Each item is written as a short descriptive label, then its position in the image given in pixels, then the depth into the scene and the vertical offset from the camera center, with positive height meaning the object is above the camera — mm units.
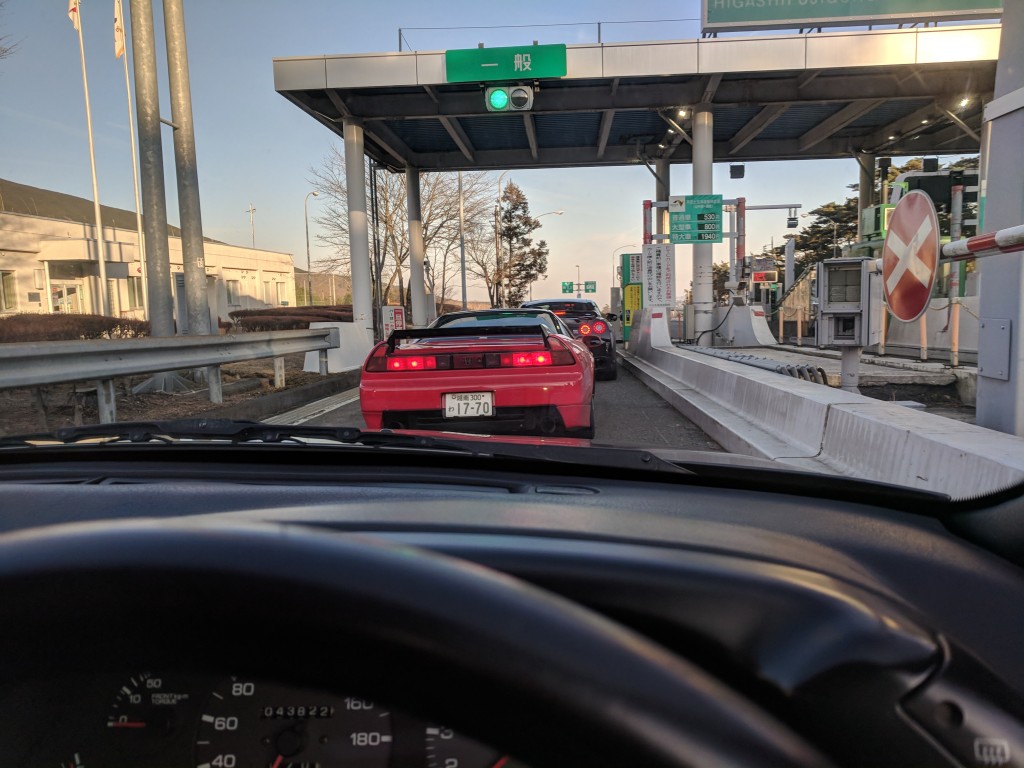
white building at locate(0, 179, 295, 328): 36688 +3345
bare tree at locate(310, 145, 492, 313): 35750 +5137
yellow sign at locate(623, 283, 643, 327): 23016 +315
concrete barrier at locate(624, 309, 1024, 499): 3004 -787
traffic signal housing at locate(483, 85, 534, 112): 16125 +4975
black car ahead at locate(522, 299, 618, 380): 12266 -366
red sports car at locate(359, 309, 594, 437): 5293 -591
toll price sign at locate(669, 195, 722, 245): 18266 +2314
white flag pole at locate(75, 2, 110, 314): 31769 +6265
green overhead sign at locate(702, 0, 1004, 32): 15703 +6656
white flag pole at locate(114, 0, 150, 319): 31231 +8789
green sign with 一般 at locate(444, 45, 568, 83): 15648 +5586
